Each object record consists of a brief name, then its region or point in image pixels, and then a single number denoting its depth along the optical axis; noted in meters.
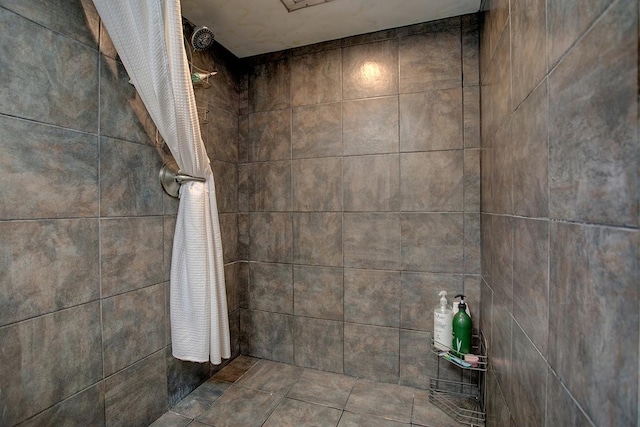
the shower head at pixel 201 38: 1.34
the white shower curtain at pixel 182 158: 0.98
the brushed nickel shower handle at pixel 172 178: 1.32
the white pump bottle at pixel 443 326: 1.39
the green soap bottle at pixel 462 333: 1.33
